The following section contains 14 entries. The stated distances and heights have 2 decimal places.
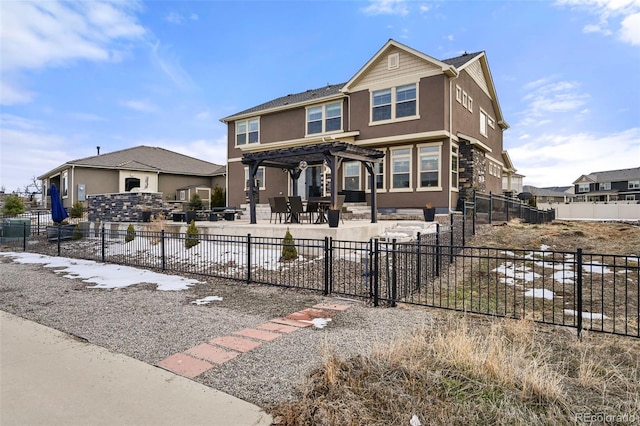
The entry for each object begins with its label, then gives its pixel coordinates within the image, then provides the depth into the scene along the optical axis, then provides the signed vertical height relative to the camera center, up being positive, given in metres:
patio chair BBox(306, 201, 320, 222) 13.11 +0.00
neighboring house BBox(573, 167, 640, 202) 58.09 +3.61
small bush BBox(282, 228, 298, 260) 9.44 -1.21
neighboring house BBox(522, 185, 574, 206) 60.87 +1.98
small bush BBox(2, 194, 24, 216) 23.15 +0.03
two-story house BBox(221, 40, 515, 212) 15.58 +3.99
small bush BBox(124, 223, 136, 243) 13.24 -1.05
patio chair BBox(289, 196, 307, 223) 12.66 +0.07
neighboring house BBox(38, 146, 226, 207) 24.58 +2.50
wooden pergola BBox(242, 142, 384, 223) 11.48 +1.86
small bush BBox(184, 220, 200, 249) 11.63 -0.88
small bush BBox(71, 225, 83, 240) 15.36 -1.23
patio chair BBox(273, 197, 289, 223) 13.01 +0.08
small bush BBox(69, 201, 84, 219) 21.05 -0.22
